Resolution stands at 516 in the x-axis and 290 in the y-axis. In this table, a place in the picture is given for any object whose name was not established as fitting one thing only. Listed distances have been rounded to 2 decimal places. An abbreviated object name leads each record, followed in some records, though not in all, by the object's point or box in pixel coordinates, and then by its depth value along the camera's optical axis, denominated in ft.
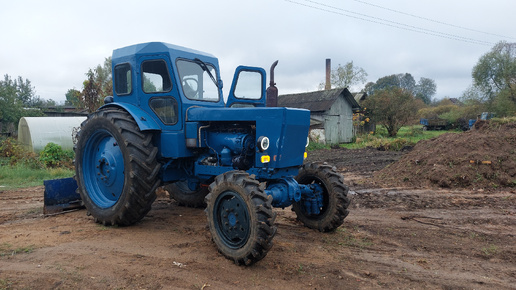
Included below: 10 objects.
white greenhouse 47.58
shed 84.02
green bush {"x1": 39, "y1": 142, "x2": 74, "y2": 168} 40.83
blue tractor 15.40
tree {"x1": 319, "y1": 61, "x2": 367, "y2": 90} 136.77
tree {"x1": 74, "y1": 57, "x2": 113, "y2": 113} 64.08
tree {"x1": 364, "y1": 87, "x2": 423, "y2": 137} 95.25
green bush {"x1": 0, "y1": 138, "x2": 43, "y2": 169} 40.40
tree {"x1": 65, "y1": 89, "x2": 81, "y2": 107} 68.88
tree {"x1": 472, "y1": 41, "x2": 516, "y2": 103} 118.32
